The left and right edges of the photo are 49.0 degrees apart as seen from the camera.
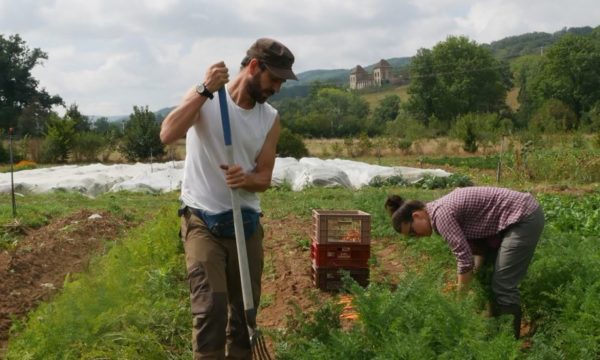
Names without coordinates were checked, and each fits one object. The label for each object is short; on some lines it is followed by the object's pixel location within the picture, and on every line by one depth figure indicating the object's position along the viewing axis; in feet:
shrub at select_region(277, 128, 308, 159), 93.86
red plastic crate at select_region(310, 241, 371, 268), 20.44
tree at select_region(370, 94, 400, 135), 267.59
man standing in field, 11.15
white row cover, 60.29
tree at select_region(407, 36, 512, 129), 231.09
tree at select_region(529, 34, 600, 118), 198.70
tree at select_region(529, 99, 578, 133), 115.83
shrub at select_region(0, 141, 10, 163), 113.80
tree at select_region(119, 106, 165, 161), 103.09
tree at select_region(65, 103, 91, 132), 130.93
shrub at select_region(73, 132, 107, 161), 108.99
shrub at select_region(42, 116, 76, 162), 107.34
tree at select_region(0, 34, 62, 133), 191.72
